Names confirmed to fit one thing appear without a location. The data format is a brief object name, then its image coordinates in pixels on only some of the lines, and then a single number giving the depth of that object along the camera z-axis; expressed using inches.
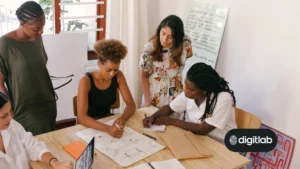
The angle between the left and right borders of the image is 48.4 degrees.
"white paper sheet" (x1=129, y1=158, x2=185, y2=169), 61.6
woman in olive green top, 74.6
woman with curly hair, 77.5
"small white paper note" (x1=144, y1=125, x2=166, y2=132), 75.6
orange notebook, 64.3
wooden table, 62.7
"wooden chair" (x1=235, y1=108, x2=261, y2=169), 79.2
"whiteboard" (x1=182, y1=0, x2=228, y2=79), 107.3
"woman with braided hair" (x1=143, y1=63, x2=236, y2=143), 74.3
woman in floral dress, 90.7
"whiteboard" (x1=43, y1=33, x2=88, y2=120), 111.7
